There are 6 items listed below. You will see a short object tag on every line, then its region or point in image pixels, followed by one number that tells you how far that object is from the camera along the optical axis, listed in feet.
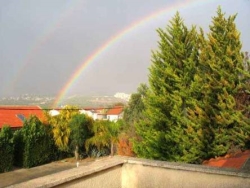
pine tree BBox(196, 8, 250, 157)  45.98
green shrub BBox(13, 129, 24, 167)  65.36
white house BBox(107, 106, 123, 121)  143.60
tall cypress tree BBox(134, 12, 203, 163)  49.14
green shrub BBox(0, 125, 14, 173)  60.39
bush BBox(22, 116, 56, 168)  65.41
